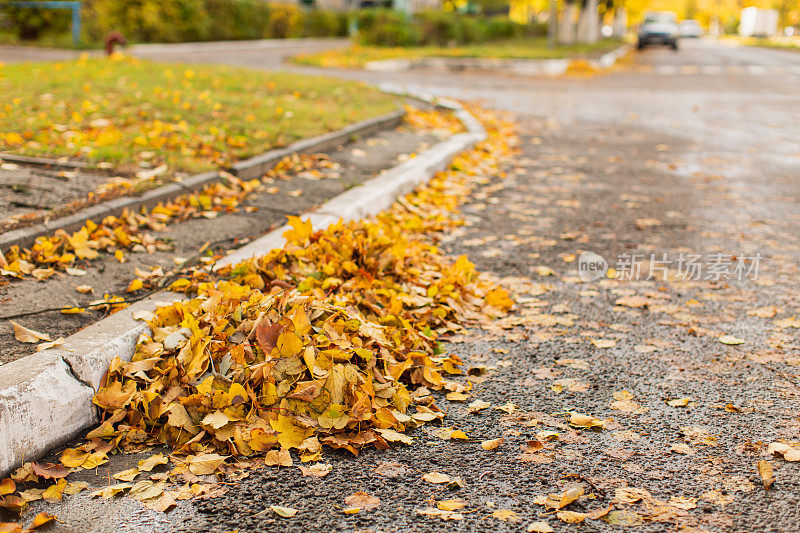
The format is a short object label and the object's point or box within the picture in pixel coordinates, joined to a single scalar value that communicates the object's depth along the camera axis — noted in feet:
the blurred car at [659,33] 116.47
